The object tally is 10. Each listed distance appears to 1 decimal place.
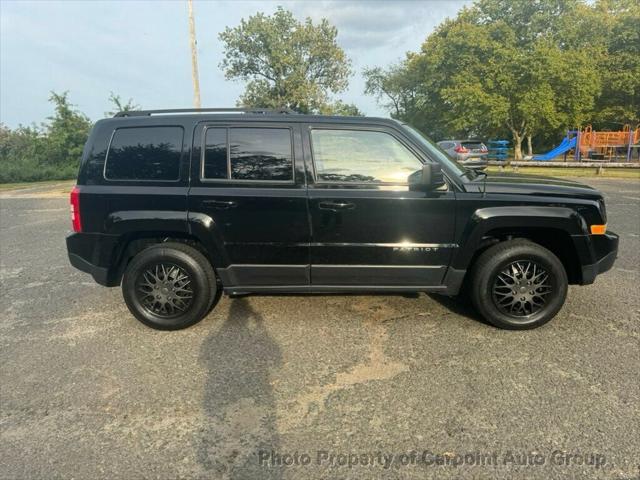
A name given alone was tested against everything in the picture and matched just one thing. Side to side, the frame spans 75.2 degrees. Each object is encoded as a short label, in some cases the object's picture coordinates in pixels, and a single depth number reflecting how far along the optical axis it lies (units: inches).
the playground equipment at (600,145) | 987.3
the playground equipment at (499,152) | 1123.0
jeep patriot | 138.3
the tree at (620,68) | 1122.7
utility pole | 608.7
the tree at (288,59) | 1487.5
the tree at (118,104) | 1068.5
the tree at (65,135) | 1042.7
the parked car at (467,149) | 796.0
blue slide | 1056.8
